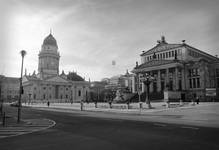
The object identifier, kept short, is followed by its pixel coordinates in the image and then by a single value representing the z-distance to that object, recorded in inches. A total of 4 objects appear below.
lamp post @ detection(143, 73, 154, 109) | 1720.6
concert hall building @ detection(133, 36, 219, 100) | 2773.1
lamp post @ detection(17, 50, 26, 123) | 837.6
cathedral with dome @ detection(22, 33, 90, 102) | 4805.6
